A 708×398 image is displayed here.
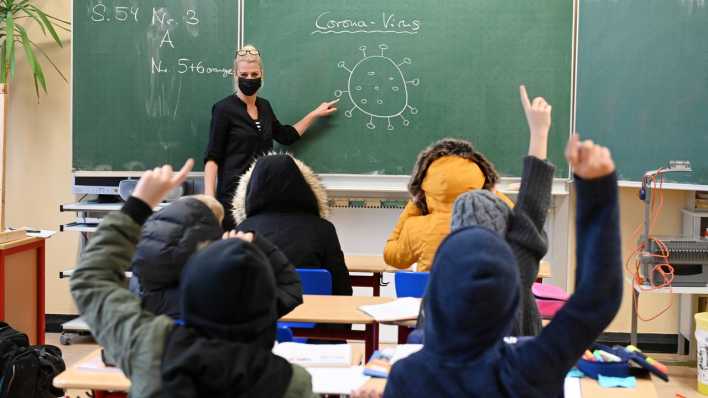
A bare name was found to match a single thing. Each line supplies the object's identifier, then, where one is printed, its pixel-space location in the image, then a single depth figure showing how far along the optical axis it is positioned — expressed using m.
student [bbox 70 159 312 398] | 1.64
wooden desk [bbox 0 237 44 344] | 4.46
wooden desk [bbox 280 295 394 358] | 3.19
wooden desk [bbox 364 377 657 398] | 2.33
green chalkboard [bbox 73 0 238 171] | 5.48
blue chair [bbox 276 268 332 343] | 3.69
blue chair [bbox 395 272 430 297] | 3.49
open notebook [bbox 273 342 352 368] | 2.63
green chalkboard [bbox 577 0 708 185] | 4.86
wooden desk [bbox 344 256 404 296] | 4.47
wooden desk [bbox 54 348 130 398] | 2.47
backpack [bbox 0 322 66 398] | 3.65
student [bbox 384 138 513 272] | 3.48
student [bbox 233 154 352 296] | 3.70
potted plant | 5.43
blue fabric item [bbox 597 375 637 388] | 2.39
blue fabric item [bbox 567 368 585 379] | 2.47
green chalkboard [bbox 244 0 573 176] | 5.23
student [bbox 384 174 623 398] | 1.49
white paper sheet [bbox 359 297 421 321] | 3.05
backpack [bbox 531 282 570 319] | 3.44
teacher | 5.18
